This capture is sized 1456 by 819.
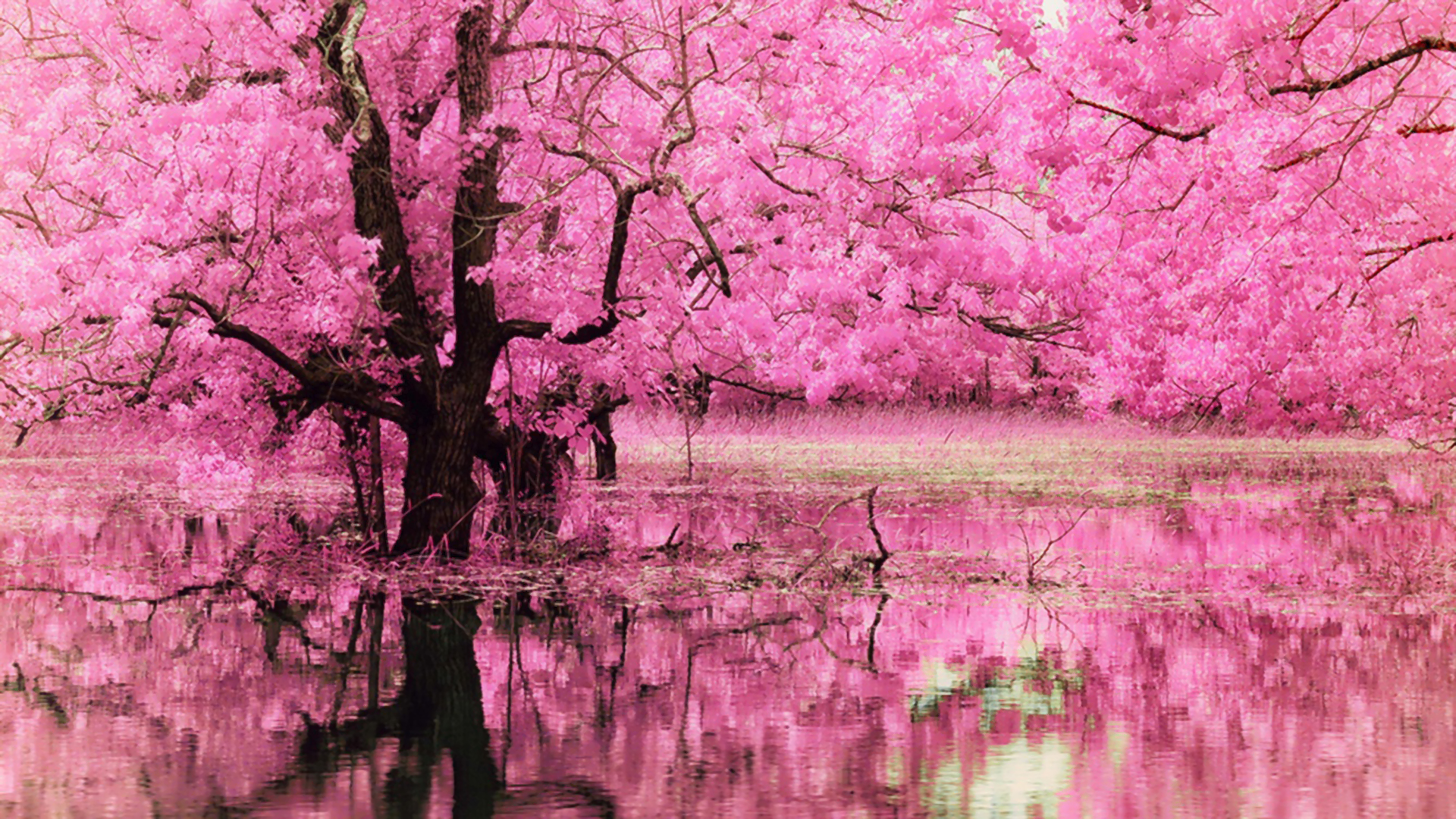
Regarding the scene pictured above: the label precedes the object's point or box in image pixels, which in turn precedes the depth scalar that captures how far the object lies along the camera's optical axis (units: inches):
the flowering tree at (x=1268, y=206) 602.2
